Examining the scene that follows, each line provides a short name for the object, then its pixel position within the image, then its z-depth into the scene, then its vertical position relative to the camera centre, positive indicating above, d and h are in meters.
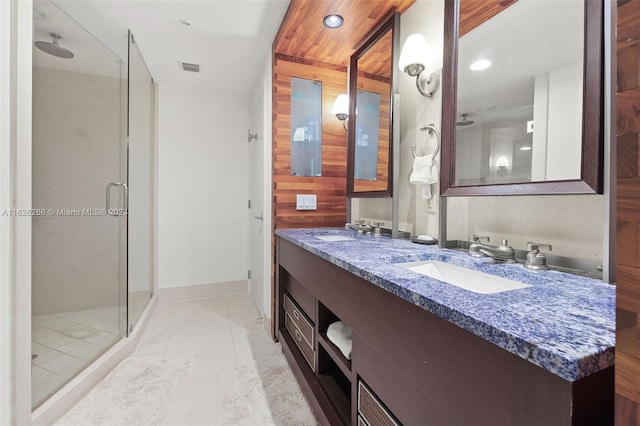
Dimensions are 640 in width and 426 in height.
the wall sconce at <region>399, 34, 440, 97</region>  1.39 +0.73
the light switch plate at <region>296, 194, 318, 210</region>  2.17 +0.06
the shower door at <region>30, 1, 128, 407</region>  1.60 +0.03
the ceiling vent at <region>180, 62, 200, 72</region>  2.54 +1.27
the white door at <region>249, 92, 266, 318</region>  2.60 +0.03
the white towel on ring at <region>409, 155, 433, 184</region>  1.41 +0.21
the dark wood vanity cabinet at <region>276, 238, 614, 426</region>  0.41 -0.33
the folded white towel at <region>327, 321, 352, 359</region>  1.19 -0.56
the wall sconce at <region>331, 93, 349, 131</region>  2.13 +0.77
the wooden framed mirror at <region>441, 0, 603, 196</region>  0.81 +0.39
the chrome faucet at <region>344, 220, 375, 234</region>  1.87 -0.12
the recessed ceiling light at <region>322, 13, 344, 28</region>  1.66 +1.12
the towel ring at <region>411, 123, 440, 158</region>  1.41 +0.41
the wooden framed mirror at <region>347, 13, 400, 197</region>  1.70 +0.64
